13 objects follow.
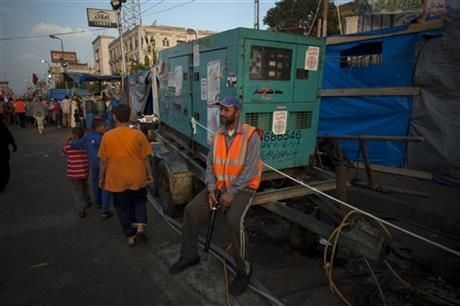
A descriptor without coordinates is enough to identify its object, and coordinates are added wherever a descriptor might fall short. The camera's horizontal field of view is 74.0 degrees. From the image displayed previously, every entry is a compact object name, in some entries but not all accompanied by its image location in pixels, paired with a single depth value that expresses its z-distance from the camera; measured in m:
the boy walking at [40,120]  16.17
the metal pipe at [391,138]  4.15
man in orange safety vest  3.04
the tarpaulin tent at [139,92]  10.66
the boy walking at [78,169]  5.03
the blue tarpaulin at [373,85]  6.70
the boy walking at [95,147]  4.97
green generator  3.68
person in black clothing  6.46
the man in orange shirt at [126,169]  3.80
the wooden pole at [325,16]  8.54
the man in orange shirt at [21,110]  18.56
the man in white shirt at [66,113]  17.76
